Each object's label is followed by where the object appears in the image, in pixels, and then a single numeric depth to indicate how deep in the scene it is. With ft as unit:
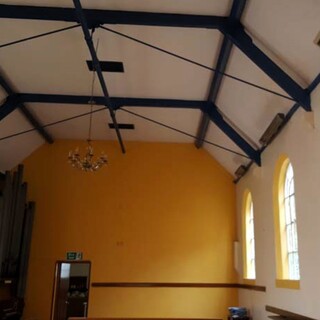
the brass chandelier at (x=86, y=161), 21.02
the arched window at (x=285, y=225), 20.52
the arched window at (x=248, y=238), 29.12
